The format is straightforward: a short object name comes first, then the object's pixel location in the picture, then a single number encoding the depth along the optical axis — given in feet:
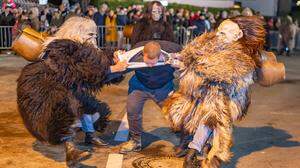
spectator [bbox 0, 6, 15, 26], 53.62
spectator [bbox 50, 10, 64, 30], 51.07
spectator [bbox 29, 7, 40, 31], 52.37
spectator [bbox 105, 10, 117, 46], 57.36
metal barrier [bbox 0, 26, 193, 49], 57.11
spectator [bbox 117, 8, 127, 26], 58.80
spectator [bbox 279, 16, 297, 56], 67.87
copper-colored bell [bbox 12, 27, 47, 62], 17.76
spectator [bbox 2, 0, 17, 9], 61.76
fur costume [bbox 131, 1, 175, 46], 21.03
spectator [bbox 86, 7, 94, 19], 56.51
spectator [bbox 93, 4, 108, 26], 57.06
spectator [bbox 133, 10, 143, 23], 56.87
